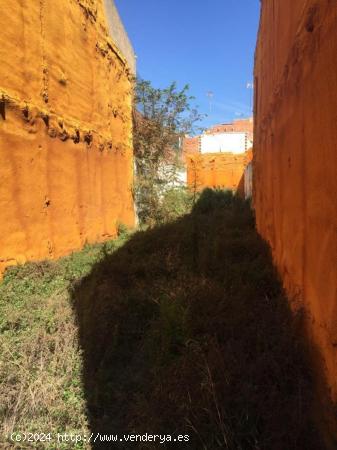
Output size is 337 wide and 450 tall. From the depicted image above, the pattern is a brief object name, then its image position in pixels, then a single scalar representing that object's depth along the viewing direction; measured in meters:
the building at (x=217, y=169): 16.36
